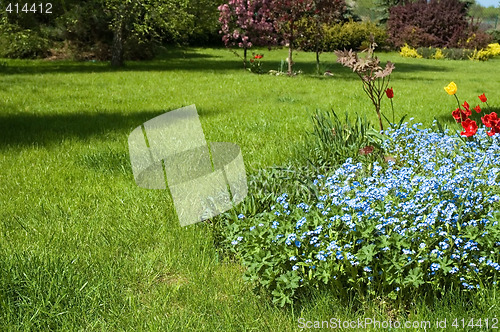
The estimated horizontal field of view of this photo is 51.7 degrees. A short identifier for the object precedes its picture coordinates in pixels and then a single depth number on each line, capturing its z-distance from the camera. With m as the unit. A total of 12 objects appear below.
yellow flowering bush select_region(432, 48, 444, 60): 29.09
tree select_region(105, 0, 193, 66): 16.31
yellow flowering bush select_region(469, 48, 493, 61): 28.80
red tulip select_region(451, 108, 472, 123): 4.45
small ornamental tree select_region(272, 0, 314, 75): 15.00
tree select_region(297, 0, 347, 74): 15.14
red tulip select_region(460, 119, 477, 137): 4.07
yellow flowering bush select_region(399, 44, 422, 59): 29.54
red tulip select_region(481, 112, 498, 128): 4.14
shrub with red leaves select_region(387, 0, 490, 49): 32.47
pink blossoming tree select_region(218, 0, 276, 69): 15.93
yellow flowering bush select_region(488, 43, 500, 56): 30.50
